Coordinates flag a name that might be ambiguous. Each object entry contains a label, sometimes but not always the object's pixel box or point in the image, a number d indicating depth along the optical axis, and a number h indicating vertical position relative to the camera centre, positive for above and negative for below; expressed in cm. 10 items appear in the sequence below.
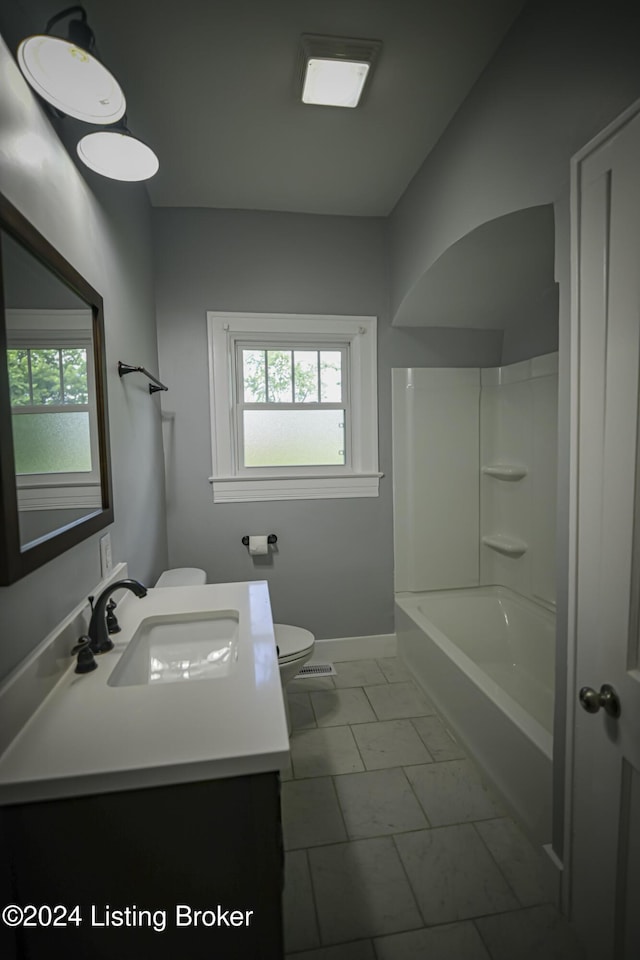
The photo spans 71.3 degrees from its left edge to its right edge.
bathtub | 155 -115
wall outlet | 147 -35
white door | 100 -22
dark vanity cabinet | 77 -75
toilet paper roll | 264 -58
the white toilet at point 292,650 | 208 -96
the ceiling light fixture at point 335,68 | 149 +134
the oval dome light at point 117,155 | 121 +83
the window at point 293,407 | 264 +24
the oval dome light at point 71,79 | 93 +83
